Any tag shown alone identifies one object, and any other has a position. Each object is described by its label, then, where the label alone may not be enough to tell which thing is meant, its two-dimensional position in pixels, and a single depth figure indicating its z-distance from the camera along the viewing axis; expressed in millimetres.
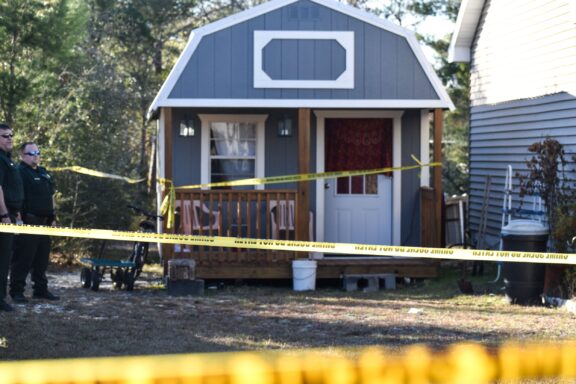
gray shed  13227
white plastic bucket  12977
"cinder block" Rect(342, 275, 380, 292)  13281
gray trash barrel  10977
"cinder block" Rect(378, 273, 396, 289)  13406
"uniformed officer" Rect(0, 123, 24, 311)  9523
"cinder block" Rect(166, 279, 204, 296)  12125
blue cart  12211
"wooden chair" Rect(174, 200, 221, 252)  13133
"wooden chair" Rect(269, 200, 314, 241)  13289
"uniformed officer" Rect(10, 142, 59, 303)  10477
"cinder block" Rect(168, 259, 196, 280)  12180
